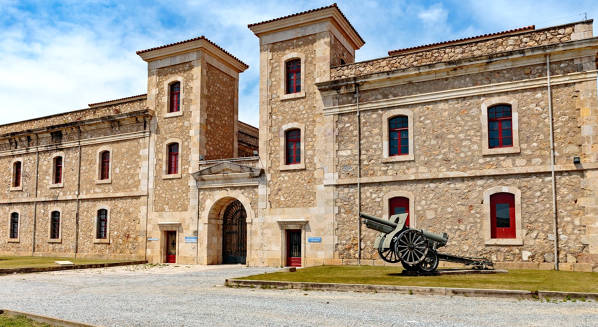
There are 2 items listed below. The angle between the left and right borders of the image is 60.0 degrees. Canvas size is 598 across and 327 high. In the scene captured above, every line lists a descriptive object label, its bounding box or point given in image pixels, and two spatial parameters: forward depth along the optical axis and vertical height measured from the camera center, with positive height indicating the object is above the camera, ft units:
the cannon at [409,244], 43.93 -2.89
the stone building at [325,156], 51.16 +6.60
